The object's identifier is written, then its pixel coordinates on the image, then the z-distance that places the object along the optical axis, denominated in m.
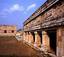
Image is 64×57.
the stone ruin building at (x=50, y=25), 2.91
